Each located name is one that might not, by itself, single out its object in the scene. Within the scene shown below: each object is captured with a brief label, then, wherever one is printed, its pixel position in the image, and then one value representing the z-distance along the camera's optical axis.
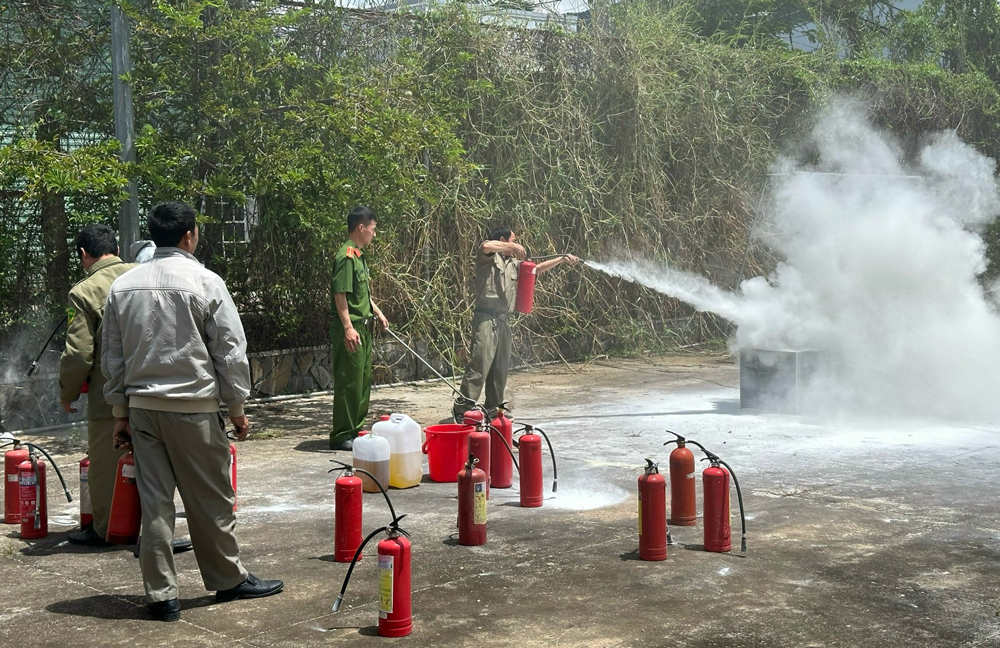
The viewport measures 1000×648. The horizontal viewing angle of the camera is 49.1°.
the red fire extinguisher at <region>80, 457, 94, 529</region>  6.17
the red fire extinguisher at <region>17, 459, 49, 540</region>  6.14
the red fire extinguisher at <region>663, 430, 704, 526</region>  6.14
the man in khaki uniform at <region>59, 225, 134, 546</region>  5.96
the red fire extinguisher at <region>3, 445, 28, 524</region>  6.30
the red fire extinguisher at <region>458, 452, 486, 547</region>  5.84
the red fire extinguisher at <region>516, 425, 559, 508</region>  6.69
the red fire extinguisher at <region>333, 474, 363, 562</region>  5.63
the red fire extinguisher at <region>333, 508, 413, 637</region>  4.56
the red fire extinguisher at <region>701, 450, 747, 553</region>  5.64
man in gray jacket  4.84
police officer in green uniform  8.63
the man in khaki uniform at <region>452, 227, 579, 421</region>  9.33
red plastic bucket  7.49
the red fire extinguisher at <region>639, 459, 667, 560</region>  5.56
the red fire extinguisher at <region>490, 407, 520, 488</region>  7.38
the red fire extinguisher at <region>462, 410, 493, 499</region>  6.82
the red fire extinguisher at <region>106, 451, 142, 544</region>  5.32
